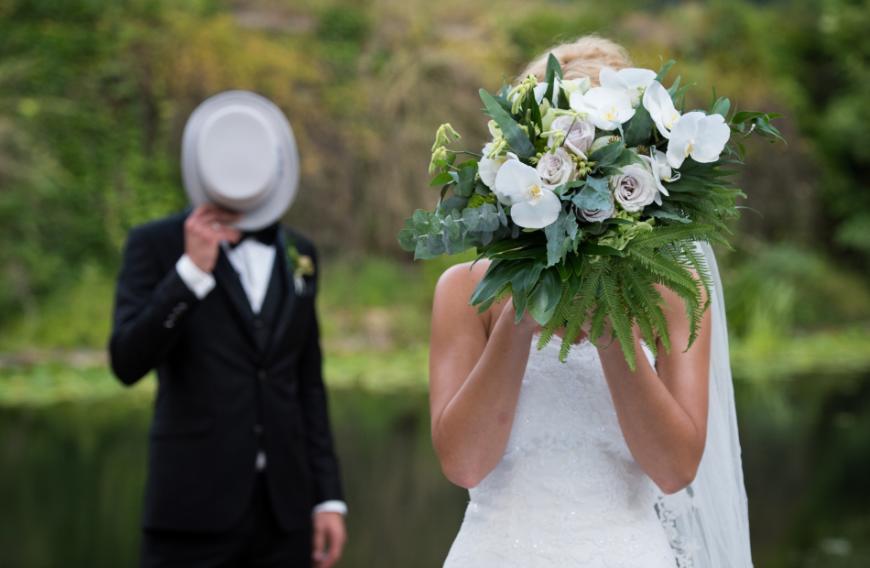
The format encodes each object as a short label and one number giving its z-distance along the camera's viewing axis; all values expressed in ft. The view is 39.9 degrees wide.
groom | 11.51
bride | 7.54
